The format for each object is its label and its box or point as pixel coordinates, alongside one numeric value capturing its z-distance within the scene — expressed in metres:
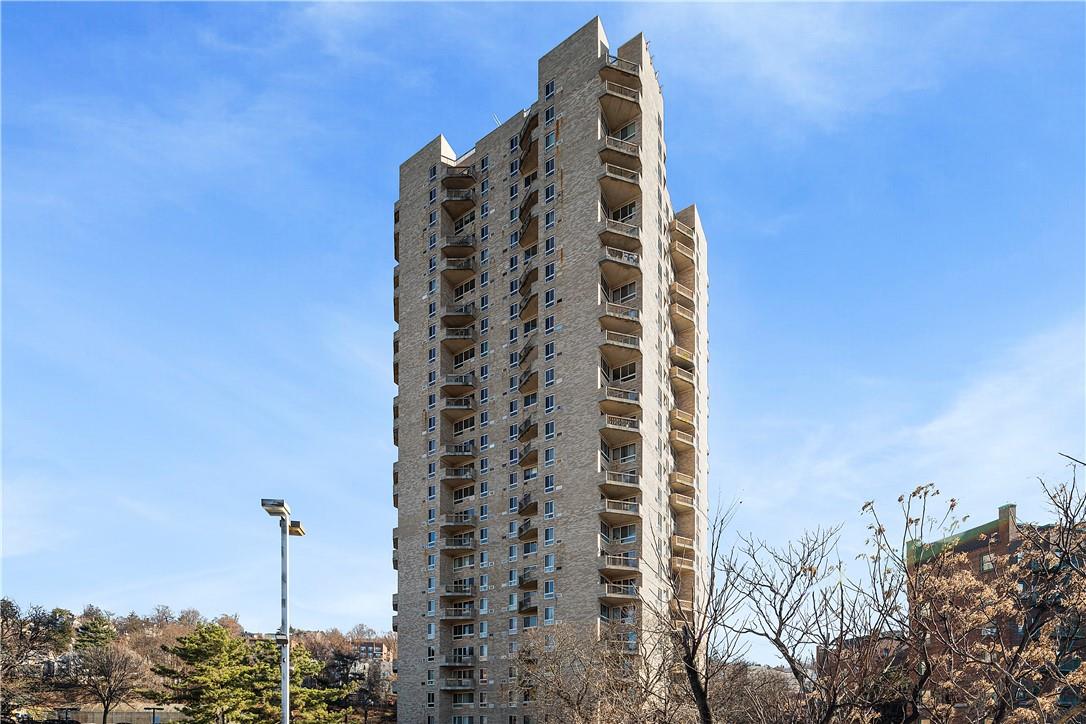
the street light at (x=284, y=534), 21.17
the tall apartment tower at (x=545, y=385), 69.05
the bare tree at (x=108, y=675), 105.81
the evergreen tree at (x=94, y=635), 115.00
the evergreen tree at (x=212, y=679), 64.38
